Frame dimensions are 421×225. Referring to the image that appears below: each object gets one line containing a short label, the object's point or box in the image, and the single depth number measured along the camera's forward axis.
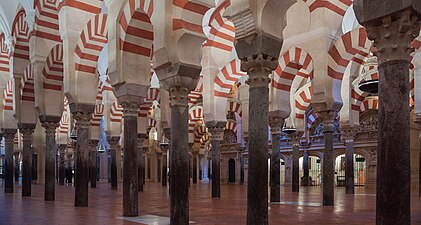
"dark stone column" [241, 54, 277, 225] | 4.02
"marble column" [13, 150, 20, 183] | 19.92
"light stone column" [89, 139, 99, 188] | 14.01
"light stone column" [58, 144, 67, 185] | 15.80
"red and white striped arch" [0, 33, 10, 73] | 11.06
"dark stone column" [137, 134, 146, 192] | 12.95
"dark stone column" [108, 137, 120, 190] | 12.98
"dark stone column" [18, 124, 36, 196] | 9.57
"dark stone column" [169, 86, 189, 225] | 4.69
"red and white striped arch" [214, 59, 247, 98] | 9.24
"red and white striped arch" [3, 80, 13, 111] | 10.99
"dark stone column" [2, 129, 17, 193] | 10.67
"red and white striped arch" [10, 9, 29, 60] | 9.35
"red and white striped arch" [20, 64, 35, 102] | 9.33
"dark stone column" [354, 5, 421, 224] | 2.62
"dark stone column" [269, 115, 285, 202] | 7.84
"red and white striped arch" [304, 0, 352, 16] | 7.14
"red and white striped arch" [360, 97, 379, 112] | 13.76
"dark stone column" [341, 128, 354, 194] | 10.27
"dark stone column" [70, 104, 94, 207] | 7.08
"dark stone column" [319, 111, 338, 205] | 6.98
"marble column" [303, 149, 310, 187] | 14.77
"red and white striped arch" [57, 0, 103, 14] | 7.19
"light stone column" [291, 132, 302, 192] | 11.19
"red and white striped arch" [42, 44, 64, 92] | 8.36
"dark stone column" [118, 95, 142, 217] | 5.62
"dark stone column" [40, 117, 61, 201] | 8.35
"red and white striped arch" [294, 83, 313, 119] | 11.16
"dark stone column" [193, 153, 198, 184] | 19.40
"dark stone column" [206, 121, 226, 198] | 9.23
